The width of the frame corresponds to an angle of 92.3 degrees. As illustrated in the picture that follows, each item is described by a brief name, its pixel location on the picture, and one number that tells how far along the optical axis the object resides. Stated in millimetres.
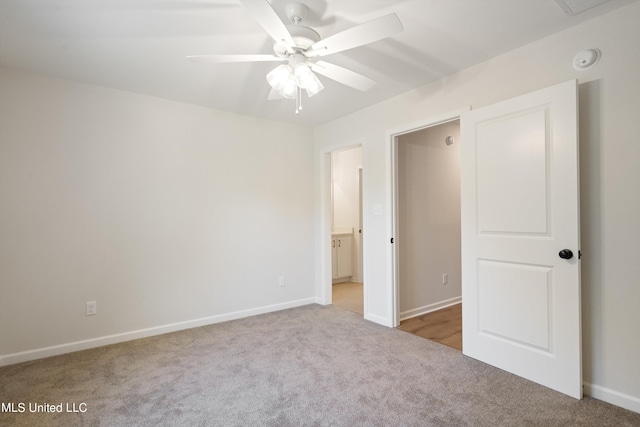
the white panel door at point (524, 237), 1974
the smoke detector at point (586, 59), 1967
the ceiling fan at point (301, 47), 1464
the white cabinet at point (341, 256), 5450
